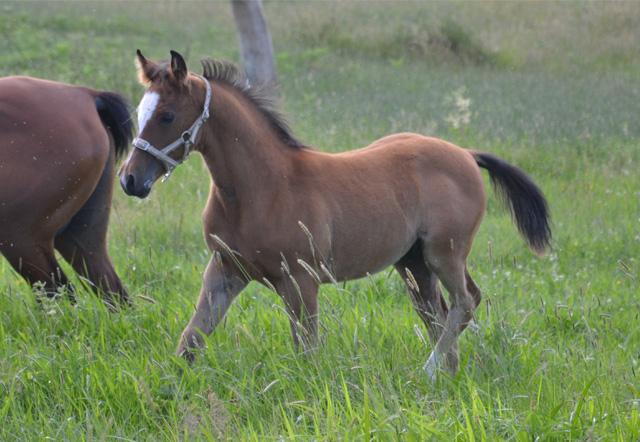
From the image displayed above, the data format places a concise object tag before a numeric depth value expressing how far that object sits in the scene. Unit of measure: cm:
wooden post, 3147
